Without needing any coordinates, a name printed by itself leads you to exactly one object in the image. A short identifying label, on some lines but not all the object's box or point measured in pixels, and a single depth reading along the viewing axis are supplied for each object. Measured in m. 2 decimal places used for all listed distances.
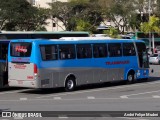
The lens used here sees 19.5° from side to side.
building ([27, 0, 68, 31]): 93.00
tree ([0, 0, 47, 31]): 66.94
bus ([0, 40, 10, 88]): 22.44
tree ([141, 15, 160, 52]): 70.26
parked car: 50.50
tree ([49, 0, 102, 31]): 74.00
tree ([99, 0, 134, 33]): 74.94
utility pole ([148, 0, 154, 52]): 75.57
